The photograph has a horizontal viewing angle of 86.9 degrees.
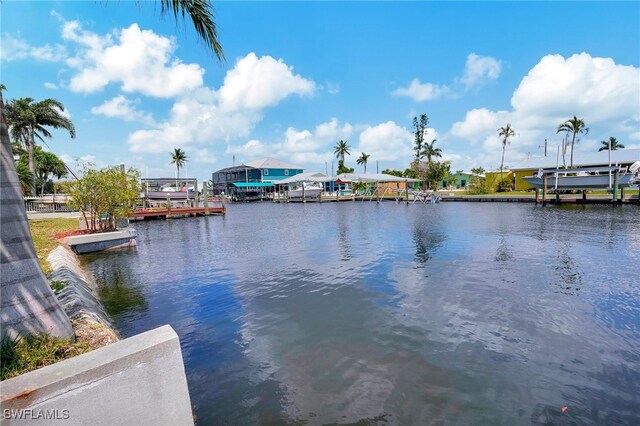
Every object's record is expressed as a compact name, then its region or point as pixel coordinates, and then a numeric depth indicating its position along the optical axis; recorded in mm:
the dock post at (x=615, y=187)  37125
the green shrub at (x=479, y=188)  62500
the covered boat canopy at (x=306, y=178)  71688
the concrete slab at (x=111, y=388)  2707
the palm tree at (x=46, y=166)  63041
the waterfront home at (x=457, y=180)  92500
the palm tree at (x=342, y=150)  93938
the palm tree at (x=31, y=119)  35625
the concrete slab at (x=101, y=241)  16328
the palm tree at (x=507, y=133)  70125
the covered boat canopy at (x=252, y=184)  83938
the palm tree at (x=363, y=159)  95500
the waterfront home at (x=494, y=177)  66750
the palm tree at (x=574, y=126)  57844
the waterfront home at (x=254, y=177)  84688
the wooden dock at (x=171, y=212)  36609
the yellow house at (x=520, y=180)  61338
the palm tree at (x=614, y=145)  76688
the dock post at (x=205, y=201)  40434
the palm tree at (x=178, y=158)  91750
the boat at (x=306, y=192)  66119
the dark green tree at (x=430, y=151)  75562
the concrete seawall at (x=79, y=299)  5363
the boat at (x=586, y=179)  37906
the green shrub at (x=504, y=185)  65325
